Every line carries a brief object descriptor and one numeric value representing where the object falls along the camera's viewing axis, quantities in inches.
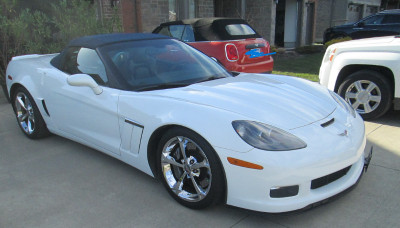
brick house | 424.2
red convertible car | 251.0
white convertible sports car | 86.9
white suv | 171.2
